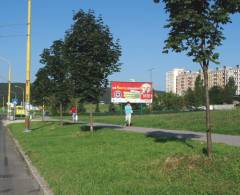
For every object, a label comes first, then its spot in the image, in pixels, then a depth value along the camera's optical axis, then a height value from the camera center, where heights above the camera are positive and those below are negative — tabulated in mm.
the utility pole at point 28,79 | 31558 +2234
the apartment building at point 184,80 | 177850 +12194
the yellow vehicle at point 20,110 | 94431 +516
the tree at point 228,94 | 118438 +4469
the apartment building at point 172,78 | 190788 +13835
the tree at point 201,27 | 10711 +1929
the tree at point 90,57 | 22672 +2690
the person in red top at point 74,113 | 44281 -19
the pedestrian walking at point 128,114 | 30516 -94
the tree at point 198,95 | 106875 +3899
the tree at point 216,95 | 117500 +4212
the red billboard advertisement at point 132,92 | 73938 +3200
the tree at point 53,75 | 33456 +2769
